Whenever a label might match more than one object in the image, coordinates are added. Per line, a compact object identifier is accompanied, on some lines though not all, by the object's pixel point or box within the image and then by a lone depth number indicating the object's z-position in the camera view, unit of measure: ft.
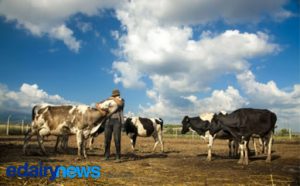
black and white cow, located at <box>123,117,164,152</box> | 55.07
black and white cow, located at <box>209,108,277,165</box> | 35.29
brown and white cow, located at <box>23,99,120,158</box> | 33.97
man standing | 31.75
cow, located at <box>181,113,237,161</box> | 40.62
